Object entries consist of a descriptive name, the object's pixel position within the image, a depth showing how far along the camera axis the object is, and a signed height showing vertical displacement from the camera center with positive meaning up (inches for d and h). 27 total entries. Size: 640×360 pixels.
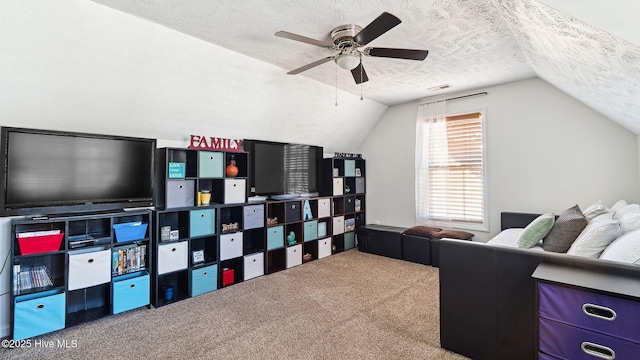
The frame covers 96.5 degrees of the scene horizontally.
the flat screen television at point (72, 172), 93.8 +4.7
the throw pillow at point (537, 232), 101.1 -17.3
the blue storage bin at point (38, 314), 88.7 -41.3
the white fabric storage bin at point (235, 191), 138.3 -3.3
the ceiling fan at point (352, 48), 82.8 +42.6
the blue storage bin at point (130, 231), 109.2 -18.1
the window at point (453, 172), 169.2 +7.1
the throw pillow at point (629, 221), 77.3 -10.8
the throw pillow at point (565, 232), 91.7 -16.2
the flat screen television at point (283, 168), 159.6 +10.0
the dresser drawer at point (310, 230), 173.0 -28.4
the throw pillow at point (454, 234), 161.5 -29.0
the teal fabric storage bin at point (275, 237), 153.7 -29.0
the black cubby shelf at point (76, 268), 91.1 -29.8
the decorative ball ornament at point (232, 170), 142.3 +7.0
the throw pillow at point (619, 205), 112.8 -9.0
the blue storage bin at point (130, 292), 106.3 -41.2
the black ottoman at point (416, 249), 163.6 -38.1
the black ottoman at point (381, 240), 176.9 -36.2
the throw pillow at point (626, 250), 60.5 -14.8
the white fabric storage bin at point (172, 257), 117.3 -30.7
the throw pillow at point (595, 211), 109.0 -10.9
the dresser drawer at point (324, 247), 180.1 -40.7
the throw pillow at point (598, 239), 73.4 -14.4
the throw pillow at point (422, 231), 166.9 -28.1
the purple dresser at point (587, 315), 50.0 -24.7
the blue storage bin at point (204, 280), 124.6 -42.6
